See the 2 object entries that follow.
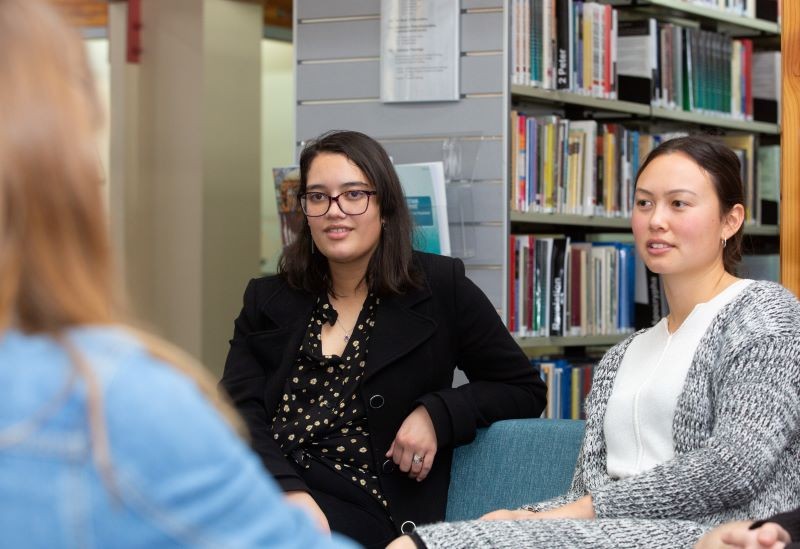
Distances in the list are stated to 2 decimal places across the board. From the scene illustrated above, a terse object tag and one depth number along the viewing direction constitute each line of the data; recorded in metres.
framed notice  3.79
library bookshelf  3.95
